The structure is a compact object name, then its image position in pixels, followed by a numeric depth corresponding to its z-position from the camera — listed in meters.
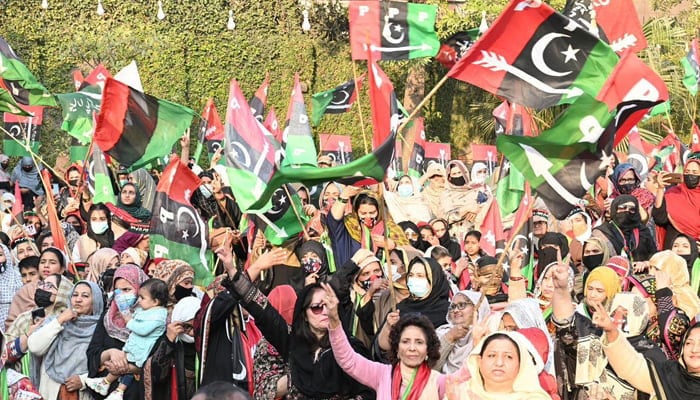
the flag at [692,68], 14.95
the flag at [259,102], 15.02
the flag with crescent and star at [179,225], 8.88
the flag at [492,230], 10.02
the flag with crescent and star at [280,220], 9.21
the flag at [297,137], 13.09
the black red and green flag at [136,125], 10.95
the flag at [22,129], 16.11
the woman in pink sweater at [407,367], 5.90
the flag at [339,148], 17.70
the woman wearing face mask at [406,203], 12.01
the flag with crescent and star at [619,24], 12.56
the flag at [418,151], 16.41
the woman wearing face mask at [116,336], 7.43
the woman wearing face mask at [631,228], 10.42
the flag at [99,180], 12.88
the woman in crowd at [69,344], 7.77
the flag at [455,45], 13.73
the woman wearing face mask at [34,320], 7.91
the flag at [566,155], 7.29
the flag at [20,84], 13.58
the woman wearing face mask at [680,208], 11.11
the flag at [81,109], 14.44
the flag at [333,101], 16.02
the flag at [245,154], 9.50
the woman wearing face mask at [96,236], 10.77
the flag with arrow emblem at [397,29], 11.50
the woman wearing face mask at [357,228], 9.28
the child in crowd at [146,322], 7.32
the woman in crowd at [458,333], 6.56
